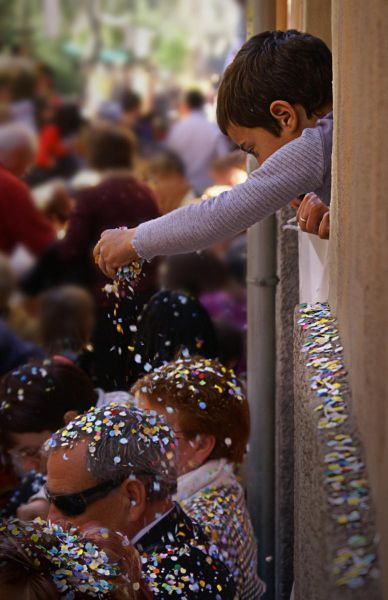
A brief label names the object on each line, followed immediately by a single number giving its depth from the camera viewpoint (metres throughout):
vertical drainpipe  8.29
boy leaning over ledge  5.64
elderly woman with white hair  13.21
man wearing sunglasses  5.75
